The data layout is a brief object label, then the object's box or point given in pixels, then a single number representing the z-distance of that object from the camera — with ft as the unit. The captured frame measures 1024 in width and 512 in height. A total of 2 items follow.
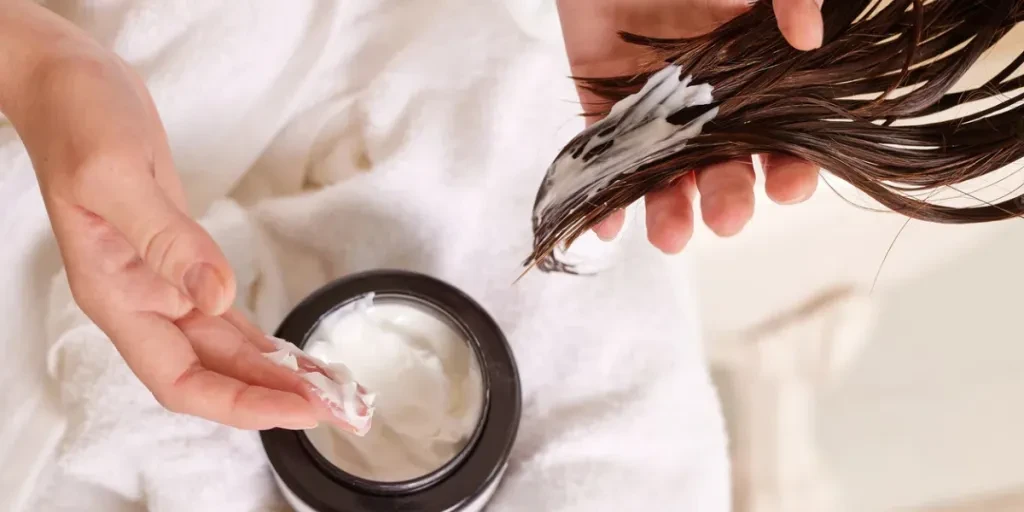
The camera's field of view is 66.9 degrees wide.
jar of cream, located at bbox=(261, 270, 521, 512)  1.65
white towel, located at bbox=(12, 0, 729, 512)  1.97
